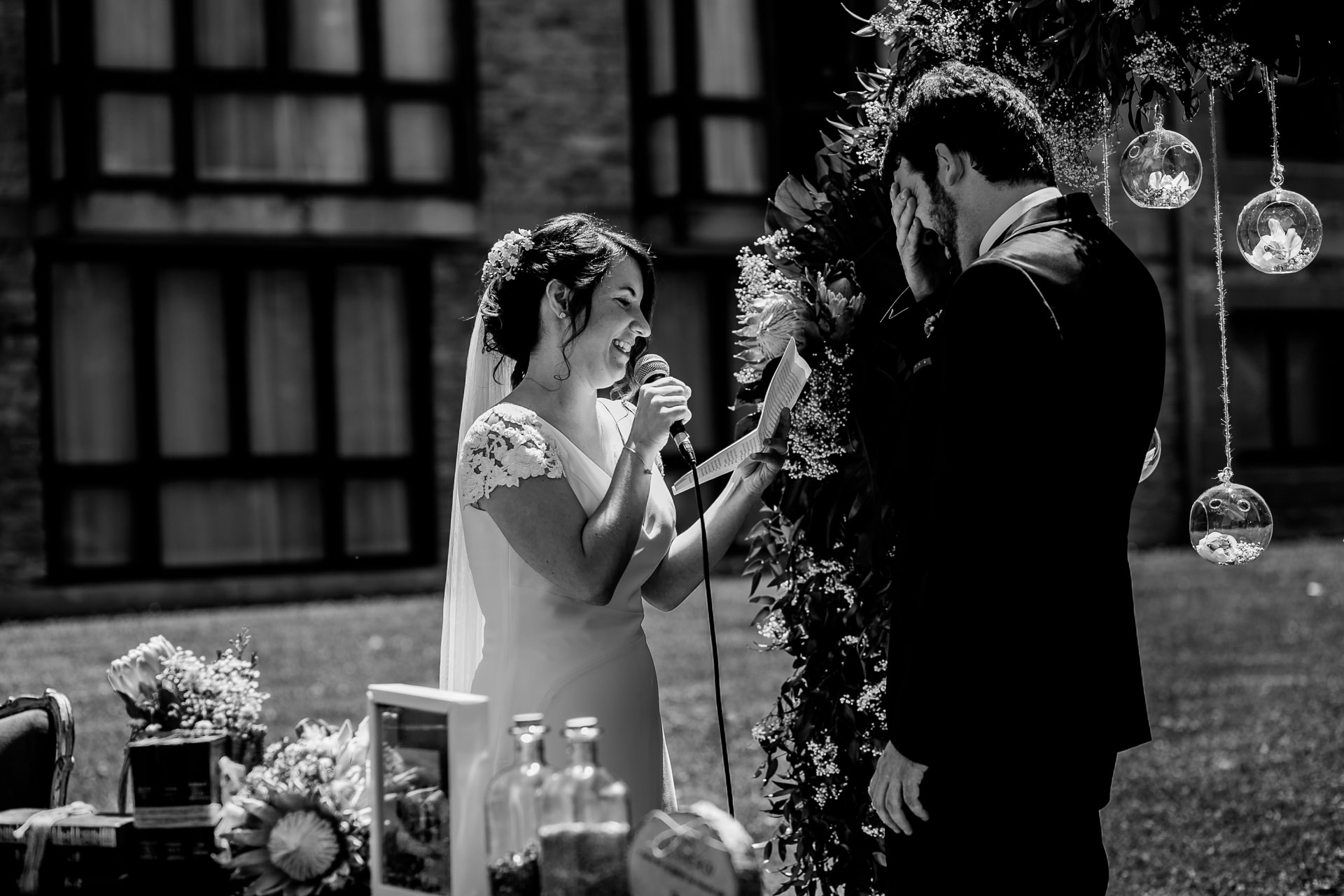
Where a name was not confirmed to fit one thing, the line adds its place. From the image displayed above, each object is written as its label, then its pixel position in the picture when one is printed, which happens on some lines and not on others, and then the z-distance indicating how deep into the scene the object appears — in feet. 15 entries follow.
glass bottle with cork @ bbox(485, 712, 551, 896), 6.95
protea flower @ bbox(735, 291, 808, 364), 11.34
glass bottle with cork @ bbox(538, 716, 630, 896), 6.58
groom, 8.15
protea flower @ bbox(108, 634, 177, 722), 11.80
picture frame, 7.63
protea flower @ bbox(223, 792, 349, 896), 10.27
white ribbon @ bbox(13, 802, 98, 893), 11.10
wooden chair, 12.28
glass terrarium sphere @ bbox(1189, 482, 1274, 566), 11.44
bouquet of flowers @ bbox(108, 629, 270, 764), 11.70
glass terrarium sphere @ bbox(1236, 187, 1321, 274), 11.65
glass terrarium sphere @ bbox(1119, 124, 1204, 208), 11.66
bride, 10.14
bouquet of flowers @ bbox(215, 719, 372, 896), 10.28
